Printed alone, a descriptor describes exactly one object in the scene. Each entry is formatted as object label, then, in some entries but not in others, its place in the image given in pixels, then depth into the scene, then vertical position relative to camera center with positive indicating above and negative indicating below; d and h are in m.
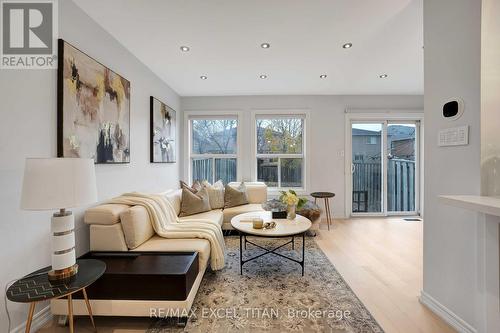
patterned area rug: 1.62 -1.17
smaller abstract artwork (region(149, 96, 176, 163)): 3.29 +0.56
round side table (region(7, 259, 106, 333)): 1.18 -0.70
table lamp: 1.20 -0.16
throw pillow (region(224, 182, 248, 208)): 3.75 -0.54
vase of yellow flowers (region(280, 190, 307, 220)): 2.69 -0.44
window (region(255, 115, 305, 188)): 4.63 +0.36
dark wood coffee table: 1.57 -0.86
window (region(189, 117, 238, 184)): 4.66 +0.36
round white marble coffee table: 2.21 -0.67
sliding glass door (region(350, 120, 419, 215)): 4.58 +0.08
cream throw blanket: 2.19 -0.65
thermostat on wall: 1.52 +0.41
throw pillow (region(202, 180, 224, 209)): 3.67 -0.50
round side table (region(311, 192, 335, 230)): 4.04 -0.55
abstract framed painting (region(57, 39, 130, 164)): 1.76 +0.53
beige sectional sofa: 1.57 -0.72
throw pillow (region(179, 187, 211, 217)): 3.23 -0.56
